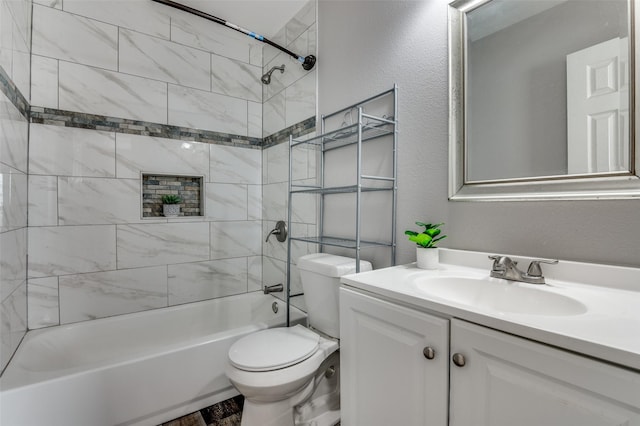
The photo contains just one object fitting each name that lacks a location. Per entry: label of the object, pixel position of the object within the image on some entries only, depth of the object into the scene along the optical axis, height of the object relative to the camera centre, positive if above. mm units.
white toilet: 1194 -637
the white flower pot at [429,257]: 1167 -175
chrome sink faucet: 923 -186
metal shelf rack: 1402 +360
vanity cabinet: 539 -378
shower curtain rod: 1789 +1193
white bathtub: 1225 -801
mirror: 854 +392
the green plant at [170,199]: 2176 +105
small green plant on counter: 1167 -90
